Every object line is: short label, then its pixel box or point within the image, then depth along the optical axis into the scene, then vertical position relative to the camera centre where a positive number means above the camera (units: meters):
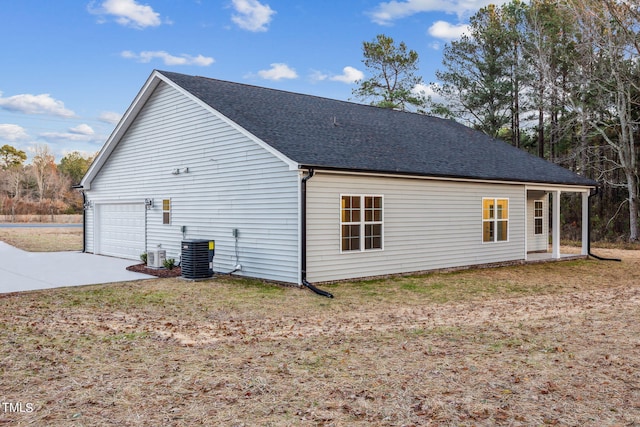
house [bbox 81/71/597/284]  10.87 +0.54
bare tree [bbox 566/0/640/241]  21.38 +6.58
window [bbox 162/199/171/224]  14.38 -0.13
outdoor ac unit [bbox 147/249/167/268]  13.30 -1.38
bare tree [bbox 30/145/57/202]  52.66 +4.34
